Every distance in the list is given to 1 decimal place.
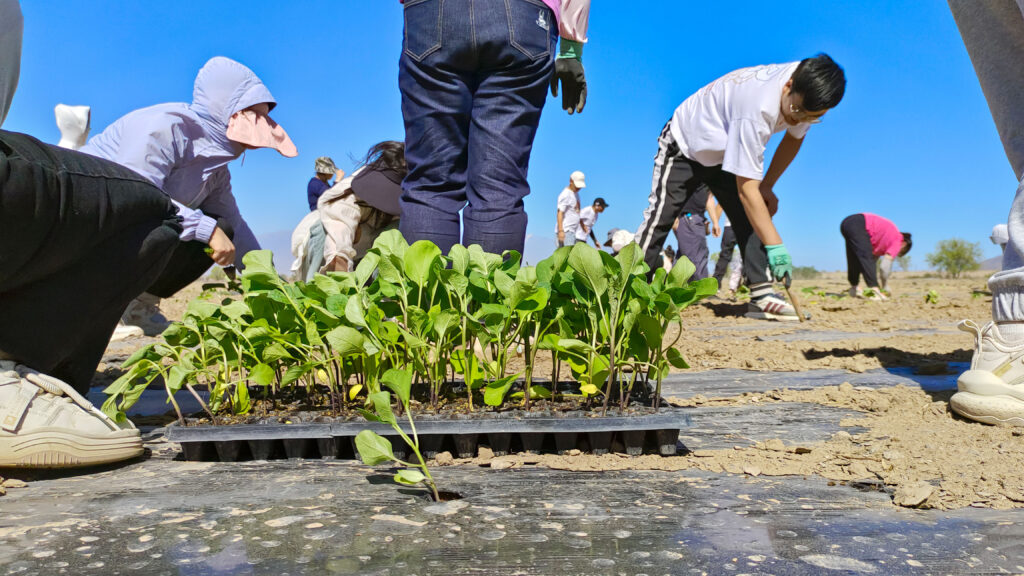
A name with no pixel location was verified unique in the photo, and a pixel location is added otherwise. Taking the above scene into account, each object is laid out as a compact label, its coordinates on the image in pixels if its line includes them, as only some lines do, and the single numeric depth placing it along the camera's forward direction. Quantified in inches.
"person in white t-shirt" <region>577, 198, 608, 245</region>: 478.8
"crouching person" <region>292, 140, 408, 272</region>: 148.9
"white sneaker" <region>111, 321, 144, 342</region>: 164.7
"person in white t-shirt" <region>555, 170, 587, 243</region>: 441.1
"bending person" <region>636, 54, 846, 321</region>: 154.7
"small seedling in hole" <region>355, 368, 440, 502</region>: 43.7
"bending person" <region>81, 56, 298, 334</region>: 121.0
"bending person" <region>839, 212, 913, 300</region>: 319.3
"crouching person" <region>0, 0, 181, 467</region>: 52.8
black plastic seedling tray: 54.2
